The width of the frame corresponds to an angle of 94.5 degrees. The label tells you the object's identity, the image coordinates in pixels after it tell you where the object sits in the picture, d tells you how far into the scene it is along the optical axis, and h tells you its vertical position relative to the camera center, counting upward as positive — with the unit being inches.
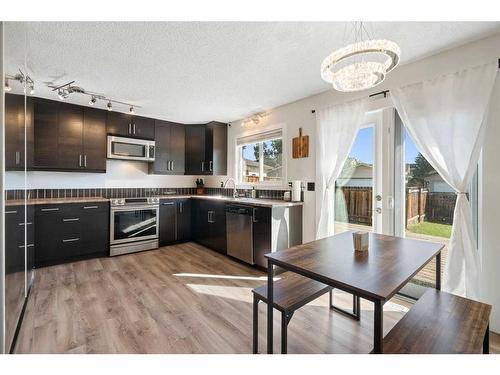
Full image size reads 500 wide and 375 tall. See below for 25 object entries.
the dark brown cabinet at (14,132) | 54.6 +14.3
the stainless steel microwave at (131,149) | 151.0 +25.1
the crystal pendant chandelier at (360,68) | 49.9 +28.3
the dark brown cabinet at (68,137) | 128.8 +28.7
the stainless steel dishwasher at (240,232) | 127.3 -26.8
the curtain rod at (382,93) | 95.7 +39.2
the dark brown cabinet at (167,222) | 161.6 -25.8
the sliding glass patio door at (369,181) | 97.3 +2.3
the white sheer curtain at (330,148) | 107.3 +18.6
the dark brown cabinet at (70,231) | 121.6 -26.1
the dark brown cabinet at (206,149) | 177.2 +28.7
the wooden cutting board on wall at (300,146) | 128.0 +22.4
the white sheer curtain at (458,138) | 73.2 +16.3
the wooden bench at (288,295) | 54.0 -28.4
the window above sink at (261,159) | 148.6 +18.9
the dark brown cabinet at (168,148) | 172.7 +28.7
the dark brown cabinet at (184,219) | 170.2 -25.4
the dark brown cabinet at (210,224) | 148.0 -26.4
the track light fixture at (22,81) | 53.8 +32.6
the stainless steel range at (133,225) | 142.2 -25.4
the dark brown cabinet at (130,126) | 151.8 +41.2
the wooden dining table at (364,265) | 38.4 -16.8
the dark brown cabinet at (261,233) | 118.1 -25.1
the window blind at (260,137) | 146.6 +33.4
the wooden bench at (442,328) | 42.4 -29.2
